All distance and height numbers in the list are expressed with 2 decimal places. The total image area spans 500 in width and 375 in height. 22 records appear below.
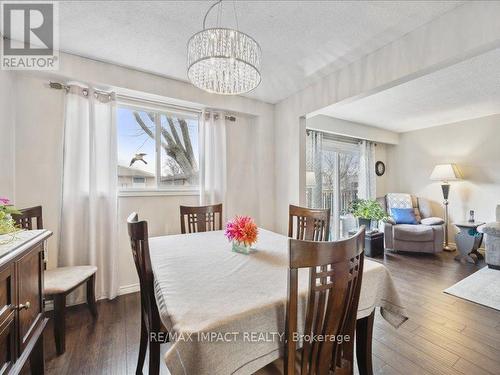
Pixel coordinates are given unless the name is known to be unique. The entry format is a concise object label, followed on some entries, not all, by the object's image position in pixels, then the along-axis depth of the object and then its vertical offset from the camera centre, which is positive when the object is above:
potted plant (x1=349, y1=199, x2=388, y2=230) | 4.10 -0.43
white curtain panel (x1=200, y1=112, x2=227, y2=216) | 2.95 +0.38
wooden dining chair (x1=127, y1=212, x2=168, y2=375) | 1.15 -0.48
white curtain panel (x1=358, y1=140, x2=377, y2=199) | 4.96 +0.34
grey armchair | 3.89 -0.79
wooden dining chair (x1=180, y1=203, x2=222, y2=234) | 2.40 -0.30
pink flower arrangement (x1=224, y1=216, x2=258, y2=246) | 1.53 -0.28
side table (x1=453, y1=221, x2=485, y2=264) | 3.56 -0.84
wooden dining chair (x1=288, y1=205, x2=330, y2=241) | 1.81 -0.28
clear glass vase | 1.54 -0.39
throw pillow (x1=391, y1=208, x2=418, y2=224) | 4.35 -0.53
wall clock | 5.36 +0.46
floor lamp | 4.22 +0.20
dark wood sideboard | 0.95 -0.52
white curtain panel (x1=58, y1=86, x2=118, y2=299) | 2.23 +0.02
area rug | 2.35 -1.13
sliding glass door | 4.26 +0.27
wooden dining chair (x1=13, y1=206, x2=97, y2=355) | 1.64 -0.70
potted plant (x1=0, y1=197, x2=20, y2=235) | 1.16 -0.15
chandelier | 1.40 +0.80
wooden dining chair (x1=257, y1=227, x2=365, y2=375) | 0.77 -0.41
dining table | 0.74 -0.44
